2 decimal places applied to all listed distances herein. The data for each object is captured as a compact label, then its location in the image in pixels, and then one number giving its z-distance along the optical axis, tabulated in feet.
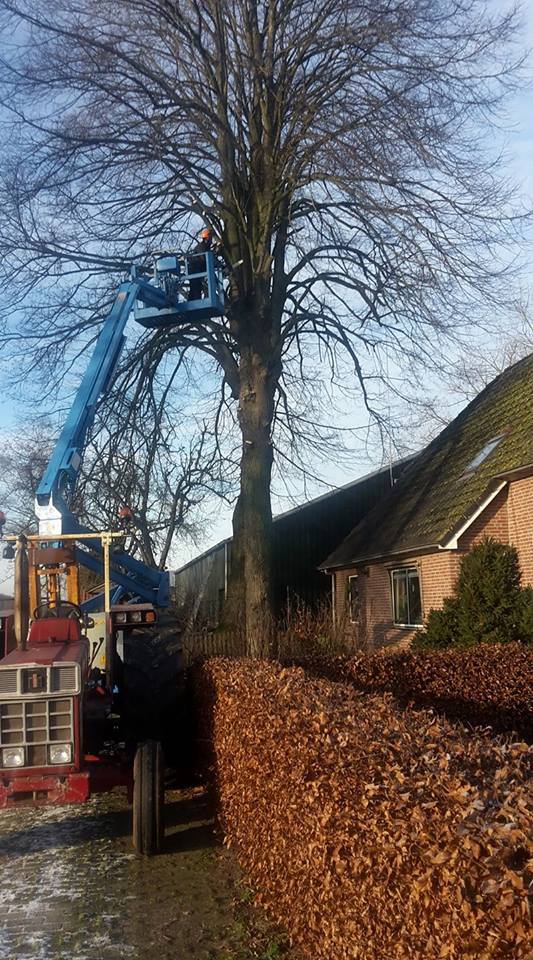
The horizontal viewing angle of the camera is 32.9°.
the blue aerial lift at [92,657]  24.17
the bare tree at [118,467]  49.75
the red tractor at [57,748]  23.70
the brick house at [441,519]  52.26
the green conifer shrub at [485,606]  47.98
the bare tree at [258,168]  45.68
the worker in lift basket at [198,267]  46.52
